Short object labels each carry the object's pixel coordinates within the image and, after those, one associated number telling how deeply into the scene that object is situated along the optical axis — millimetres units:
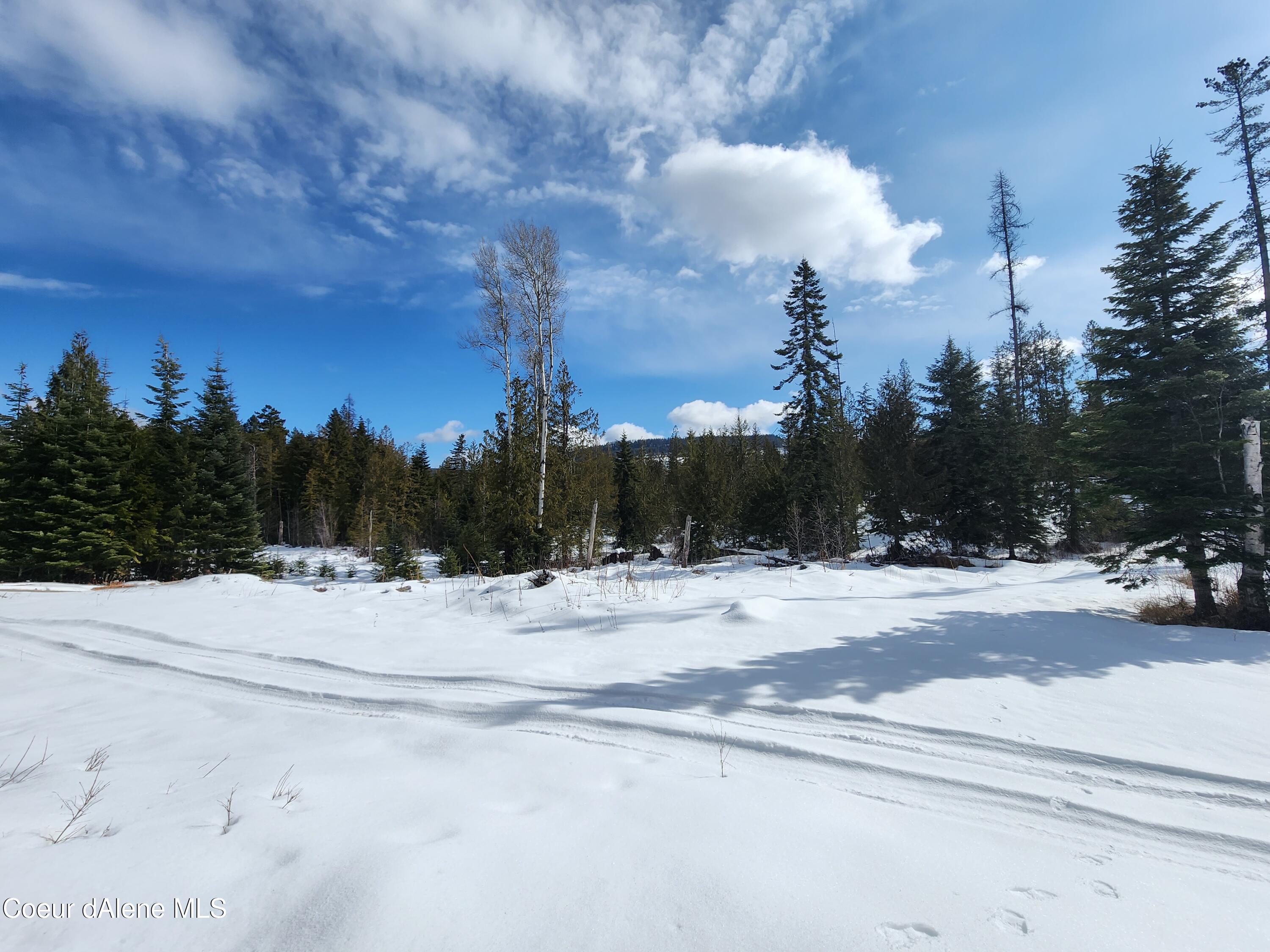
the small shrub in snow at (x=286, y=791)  2553
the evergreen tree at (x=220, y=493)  17547
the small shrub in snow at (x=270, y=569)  18688
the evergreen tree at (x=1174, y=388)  6664
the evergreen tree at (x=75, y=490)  14242
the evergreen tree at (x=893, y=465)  16781
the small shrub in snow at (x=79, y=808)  2234
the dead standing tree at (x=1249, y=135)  13562
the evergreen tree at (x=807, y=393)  18953
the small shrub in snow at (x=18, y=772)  2828
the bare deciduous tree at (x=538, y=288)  15711
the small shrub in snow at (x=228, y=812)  2314
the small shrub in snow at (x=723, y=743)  3023
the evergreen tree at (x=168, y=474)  17047
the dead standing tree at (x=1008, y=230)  23531
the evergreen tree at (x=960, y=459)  17547
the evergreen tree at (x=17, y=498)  14109
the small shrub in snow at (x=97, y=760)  2991
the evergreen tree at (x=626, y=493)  24906
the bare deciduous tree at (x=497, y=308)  16641
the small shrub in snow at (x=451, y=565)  15898
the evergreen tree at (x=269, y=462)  35500
